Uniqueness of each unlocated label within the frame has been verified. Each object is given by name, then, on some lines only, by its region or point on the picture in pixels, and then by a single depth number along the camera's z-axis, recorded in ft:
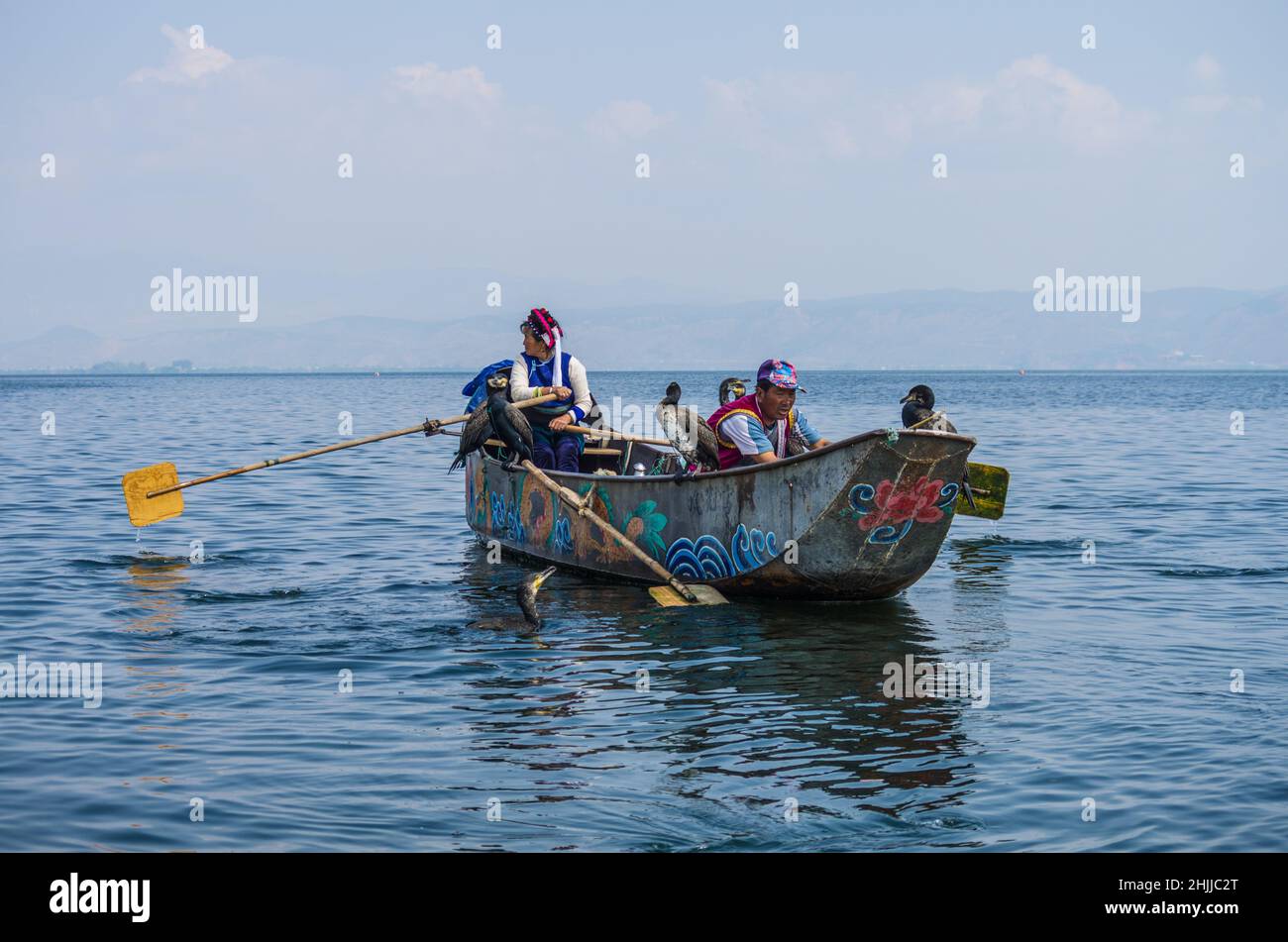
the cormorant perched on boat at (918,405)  49.11
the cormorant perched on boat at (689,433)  41.63
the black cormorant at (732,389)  46.19
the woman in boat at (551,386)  48.14
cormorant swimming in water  38.78
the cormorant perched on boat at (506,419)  47.32
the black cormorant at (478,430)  49.75
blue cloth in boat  54.49
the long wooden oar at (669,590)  41.55
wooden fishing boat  37.22
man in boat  39.73
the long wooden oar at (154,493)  54.70
